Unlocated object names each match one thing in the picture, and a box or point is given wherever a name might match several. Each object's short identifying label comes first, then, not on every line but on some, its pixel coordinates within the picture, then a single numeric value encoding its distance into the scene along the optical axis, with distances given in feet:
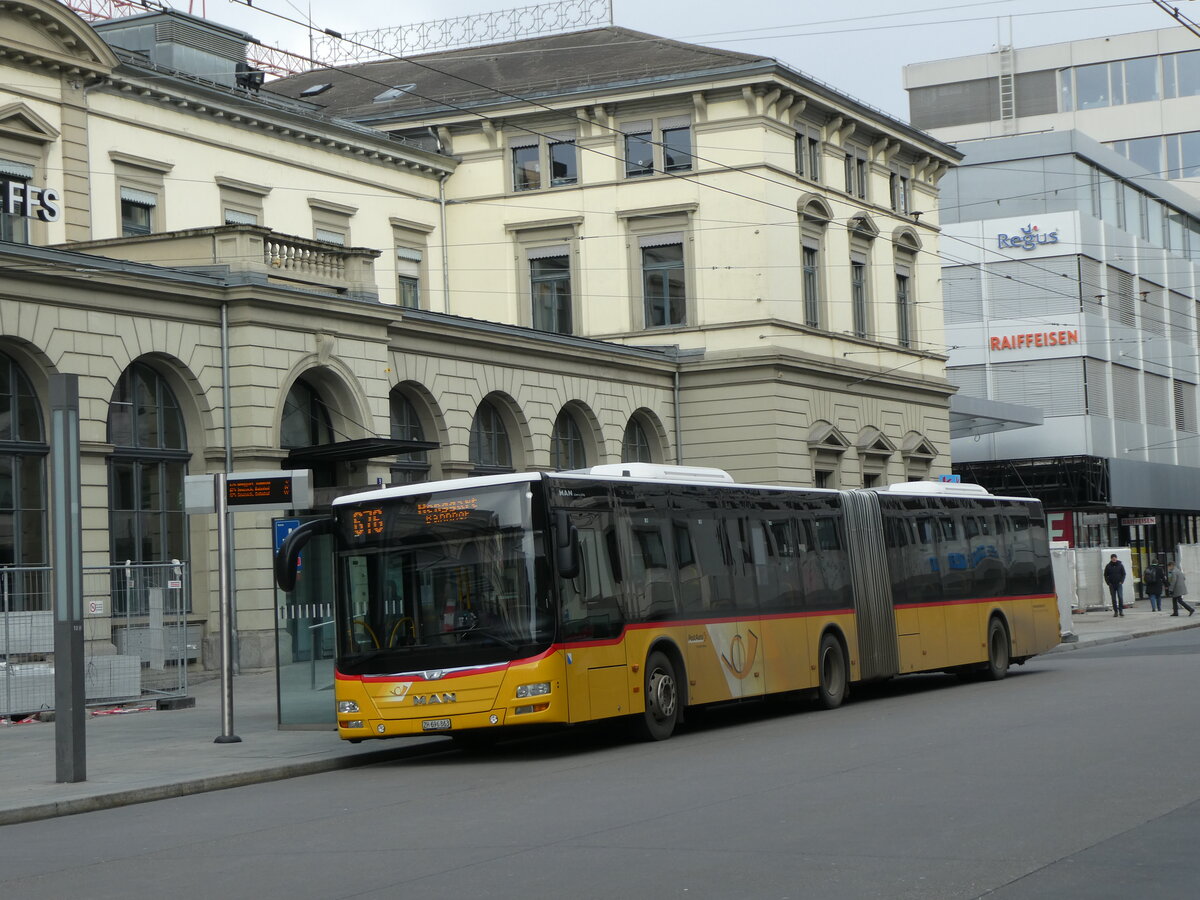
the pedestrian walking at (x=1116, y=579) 165.07
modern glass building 211.41
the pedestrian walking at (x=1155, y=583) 173.27
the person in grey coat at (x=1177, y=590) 163.53
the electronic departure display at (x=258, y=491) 61.87
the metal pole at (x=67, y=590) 50.62
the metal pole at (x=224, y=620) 60.34
